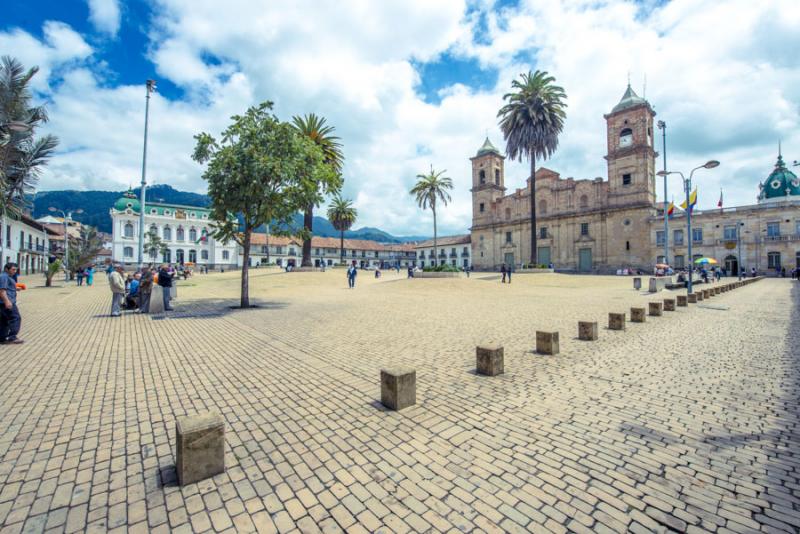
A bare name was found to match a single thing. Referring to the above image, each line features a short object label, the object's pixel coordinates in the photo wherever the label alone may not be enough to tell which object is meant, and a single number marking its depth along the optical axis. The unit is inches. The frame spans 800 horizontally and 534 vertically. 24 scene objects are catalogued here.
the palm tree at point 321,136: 1480.1
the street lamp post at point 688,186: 757.3
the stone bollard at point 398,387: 167.0
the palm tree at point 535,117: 1568.7
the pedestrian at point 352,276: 1016.2
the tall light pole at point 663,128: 1015.6
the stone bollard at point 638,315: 415.2
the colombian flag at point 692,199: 813.7
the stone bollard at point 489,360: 218.4
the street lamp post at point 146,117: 673.0
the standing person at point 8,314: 290.2
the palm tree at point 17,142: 616.7
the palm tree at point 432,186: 1809.8
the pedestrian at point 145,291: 491.5
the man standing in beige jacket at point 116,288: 439.2
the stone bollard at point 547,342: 267.7
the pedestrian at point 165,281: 510.6
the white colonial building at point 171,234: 2511.1
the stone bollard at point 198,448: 111.7
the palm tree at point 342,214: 2428.6
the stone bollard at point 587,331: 319.9
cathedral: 1710.1
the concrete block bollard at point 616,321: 366.6
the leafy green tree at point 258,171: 488.1
